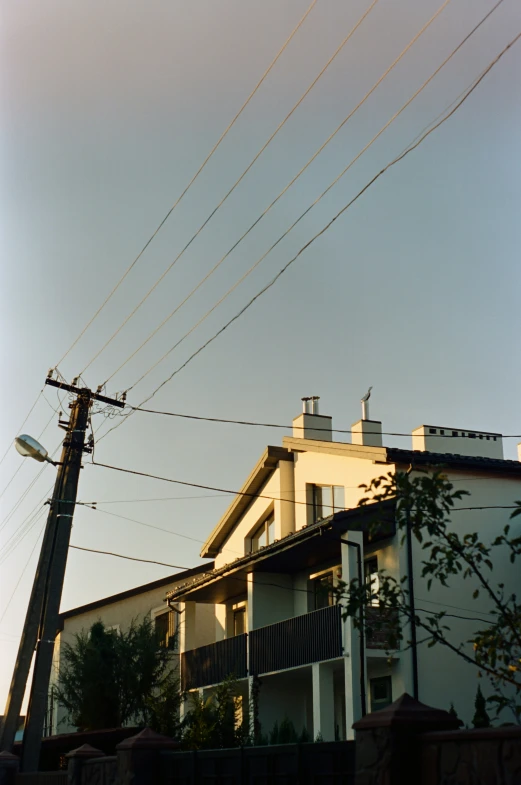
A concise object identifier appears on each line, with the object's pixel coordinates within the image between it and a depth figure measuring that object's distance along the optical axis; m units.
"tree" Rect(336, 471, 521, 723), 8.00
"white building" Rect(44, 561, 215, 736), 34.16
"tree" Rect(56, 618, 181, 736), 24.03
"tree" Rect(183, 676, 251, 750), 19.30
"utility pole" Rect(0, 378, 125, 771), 18.08
